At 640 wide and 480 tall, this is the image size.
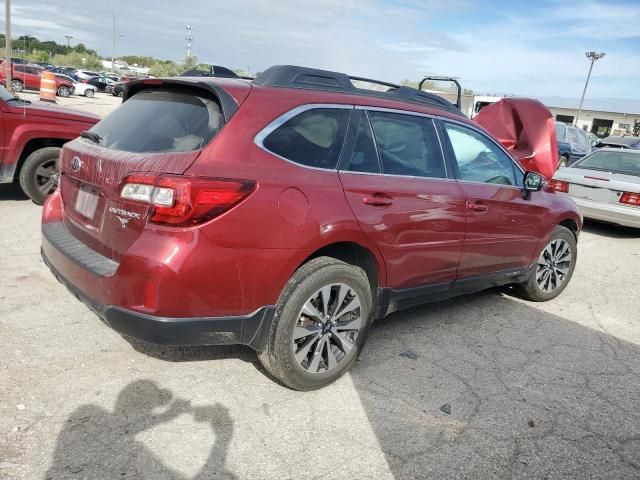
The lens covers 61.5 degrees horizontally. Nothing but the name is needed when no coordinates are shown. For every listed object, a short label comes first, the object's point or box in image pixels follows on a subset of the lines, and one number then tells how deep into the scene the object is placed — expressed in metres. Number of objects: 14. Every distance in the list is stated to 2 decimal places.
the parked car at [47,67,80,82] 42.38
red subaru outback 2.64
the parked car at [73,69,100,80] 42.50
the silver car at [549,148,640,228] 8.23
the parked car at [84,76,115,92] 43.20
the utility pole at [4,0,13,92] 17.51
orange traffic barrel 21.08
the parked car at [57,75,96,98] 35.34
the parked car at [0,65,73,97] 29.52
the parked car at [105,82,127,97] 41.12
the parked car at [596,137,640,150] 21.22
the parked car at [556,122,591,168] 15.84
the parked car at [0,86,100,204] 6.46
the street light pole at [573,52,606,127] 50.91
